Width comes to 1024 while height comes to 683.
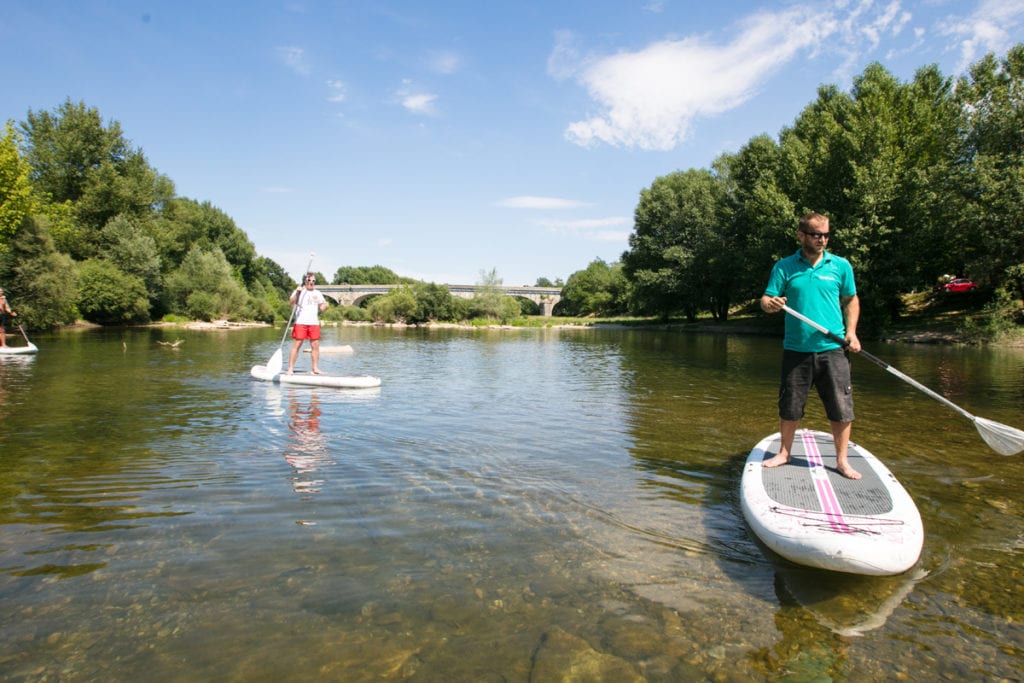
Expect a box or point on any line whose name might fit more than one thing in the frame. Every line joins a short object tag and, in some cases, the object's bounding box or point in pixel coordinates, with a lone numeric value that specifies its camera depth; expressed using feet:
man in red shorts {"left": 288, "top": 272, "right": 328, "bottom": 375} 47.67
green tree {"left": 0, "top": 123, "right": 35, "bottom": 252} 112.98
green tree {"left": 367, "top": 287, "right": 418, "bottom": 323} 261.65
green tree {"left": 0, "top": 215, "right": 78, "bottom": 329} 120.06
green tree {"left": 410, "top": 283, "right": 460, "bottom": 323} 259.60
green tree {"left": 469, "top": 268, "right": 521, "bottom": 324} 263.90
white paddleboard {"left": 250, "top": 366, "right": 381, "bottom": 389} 45.34
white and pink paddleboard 13.08
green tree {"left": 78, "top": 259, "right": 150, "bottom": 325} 156.35
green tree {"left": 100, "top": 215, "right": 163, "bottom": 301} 171.83
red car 135.23
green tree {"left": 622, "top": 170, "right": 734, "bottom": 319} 190.49
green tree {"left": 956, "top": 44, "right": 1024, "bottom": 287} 93.81
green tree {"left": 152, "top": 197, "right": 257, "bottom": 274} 209.67
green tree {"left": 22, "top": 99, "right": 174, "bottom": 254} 176.96
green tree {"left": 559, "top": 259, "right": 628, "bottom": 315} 361.10
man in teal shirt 18.35
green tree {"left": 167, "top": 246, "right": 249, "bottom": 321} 193.36
